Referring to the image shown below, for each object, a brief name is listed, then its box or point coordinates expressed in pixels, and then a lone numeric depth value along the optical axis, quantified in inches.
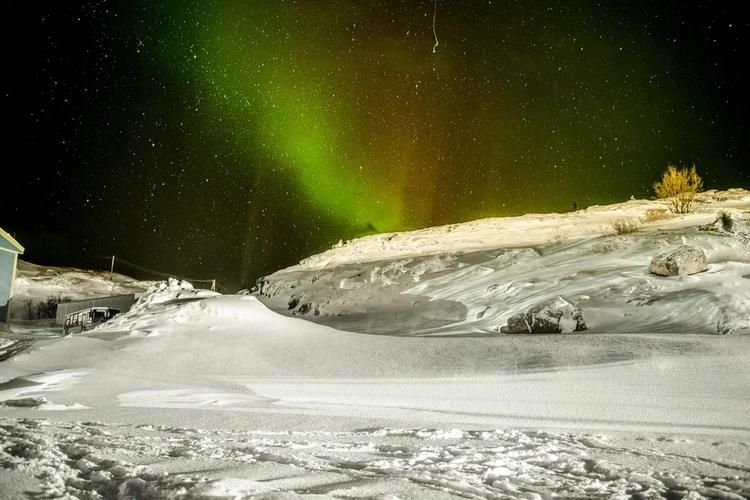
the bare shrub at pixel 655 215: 873.5
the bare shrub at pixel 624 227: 775.1
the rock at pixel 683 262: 495.2
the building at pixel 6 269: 775.7
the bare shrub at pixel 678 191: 965.8
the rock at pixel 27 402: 258.7
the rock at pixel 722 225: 613.0
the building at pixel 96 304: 919.7
